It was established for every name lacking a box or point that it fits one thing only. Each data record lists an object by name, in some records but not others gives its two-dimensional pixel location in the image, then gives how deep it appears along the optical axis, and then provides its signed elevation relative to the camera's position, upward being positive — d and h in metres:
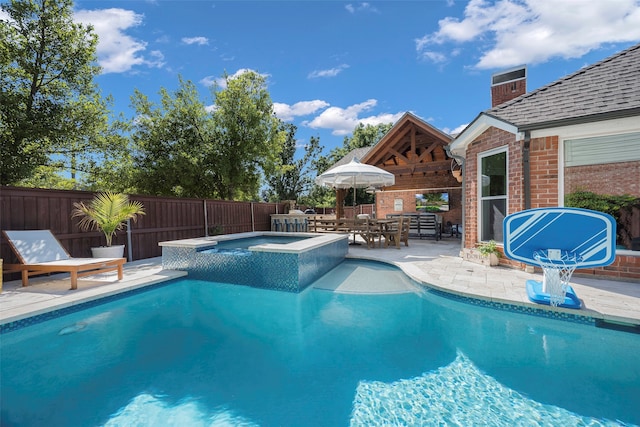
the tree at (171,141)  16.67 +4.10
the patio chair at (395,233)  9.98 -0.90
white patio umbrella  10.03 +1.18
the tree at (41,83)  10.54 +5.13
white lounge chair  5.22 -0.94
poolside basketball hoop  4.21 -0.61
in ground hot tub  5.84 -1.18
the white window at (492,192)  6.86 +0.36
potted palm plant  7.01 -0.12
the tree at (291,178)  34.66 +3.75
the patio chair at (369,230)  9.91 -0.79
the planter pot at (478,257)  6.67 -1.25
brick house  5.35 +1.30
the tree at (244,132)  16.55 +4.65
